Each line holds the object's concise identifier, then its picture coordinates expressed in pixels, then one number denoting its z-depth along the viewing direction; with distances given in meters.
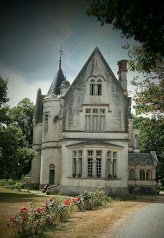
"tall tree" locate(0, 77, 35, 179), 27.05
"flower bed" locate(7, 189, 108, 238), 10.80
